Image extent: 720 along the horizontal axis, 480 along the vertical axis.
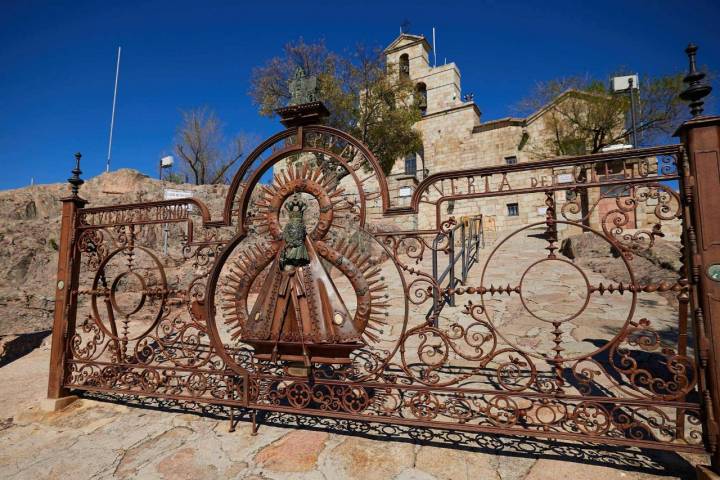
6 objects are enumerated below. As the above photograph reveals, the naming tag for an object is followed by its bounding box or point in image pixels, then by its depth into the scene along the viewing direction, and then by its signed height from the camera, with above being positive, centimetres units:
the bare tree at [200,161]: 1992 +669
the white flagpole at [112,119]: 1402 +639
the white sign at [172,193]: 721 +169
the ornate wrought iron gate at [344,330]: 221 -52
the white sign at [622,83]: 1227 +676
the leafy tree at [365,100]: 1609 +820
